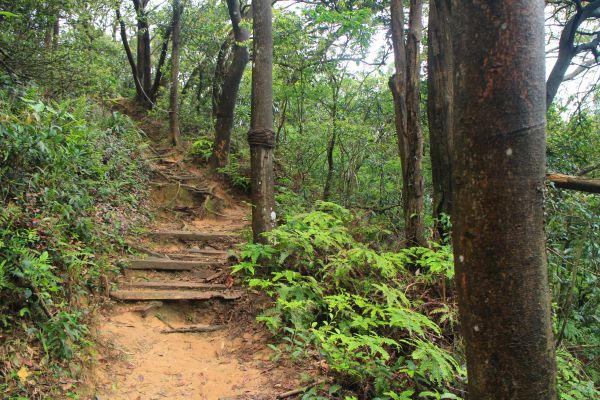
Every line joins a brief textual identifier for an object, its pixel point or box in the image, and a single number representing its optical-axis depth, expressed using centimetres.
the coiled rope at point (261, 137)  589
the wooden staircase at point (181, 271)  556
